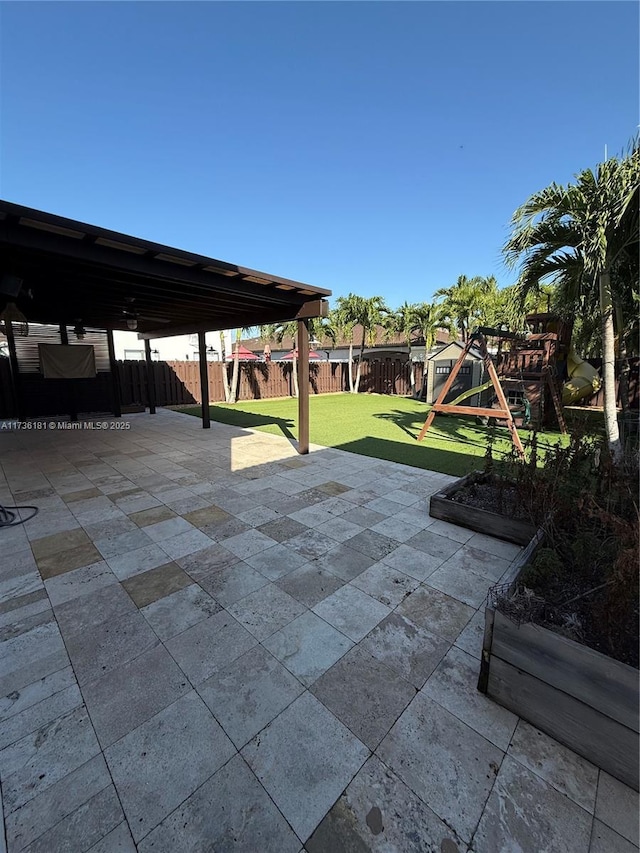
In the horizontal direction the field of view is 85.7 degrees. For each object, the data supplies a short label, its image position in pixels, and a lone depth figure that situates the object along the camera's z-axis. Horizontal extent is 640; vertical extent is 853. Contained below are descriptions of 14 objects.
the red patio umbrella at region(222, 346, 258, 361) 14.97
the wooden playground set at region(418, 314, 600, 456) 8.07
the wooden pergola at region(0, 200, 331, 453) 3.12
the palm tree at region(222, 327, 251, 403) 14.05
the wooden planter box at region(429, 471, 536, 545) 3.04
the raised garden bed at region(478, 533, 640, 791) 1.28
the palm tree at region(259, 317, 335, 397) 16.03
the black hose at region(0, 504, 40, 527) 3.44
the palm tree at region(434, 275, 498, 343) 13.19
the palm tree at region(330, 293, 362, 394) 15.62
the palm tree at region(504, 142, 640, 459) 3.77
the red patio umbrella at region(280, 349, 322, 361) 15.61
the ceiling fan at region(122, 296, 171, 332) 6.30
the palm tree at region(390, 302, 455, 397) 14.34
